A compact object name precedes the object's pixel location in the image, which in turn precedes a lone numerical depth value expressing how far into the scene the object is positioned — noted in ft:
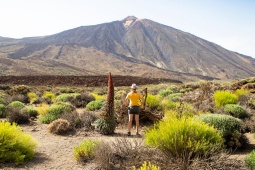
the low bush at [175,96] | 52.27
